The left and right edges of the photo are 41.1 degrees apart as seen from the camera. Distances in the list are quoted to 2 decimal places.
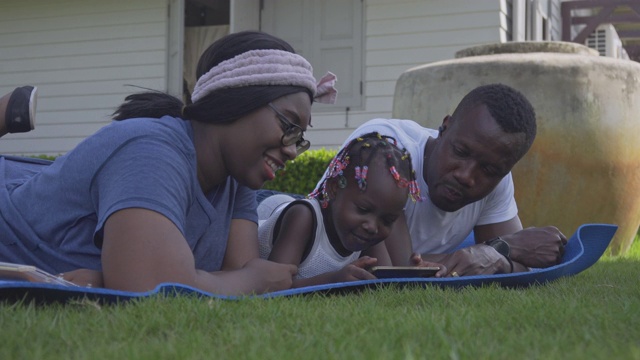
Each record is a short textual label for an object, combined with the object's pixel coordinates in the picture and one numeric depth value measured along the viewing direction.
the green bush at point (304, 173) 8.72
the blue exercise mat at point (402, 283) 2.78
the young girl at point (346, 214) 4.00
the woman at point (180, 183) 2.92
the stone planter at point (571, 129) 6.59
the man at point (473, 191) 4.09
